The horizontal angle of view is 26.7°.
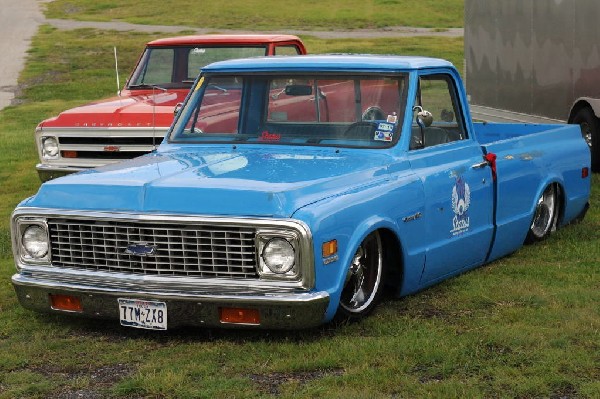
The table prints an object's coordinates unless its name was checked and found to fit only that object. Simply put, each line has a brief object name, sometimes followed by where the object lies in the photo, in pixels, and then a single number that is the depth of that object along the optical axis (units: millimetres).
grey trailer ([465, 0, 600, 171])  13820
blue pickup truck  6672
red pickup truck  11922
